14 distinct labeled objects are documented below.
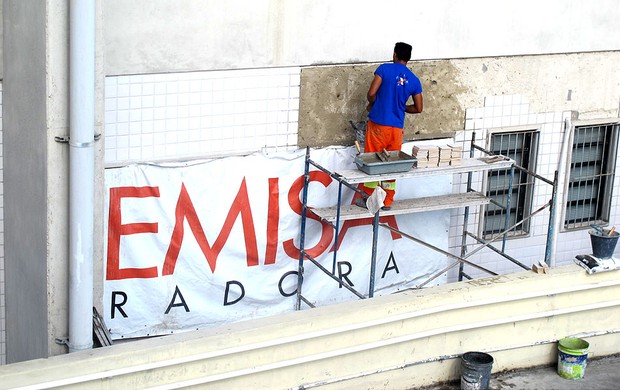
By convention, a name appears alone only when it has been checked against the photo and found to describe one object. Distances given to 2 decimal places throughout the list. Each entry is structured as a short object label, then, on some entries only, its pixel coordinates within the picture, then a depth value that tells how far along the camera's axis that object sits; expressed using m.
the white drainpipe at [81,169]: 9.12
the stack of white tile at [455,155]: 12.22
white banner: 11.37
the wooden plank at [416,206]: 12.09
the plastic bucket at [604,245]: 12.10
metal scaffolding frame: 11.81
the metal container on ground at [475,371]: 11.01
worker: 11.95
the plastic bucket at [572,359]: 11.52
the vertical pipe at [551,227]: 12.87
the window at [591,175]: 14.03
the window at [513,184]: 13.52
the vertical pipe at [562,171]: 13.20
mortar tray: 11.71
